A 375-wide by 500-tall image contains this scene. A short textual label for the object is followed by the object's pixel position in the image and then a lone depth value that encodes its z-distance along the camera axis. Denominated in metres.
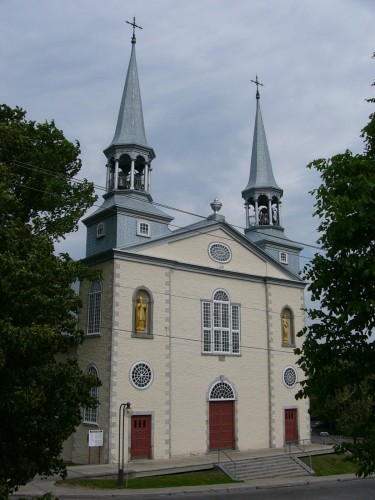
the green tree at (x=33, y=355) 9.50
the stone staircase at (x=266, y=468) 23.64
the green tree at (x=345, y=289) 9.23
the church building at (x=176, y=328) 25.41
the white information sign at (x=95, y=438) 21.79
